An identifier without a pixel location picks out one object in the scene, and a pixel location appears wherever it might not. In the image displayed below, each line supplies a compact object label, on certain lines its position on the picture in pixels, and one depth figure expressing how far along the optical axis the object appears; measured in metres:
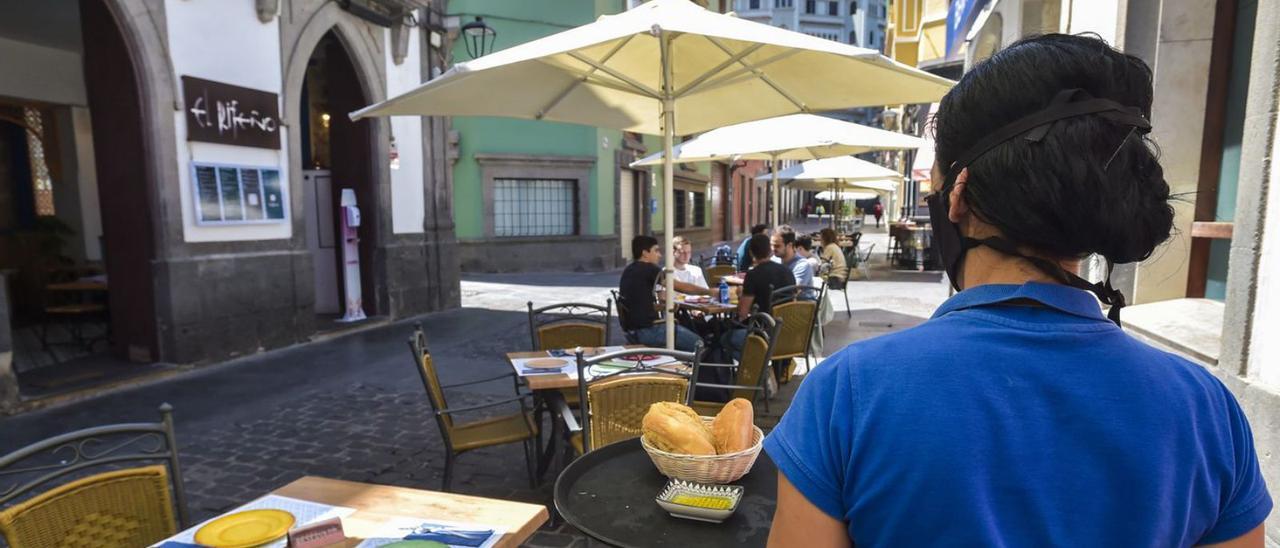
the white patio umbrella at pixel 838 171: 12.28
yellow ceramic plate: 1.74
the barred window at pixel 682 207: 23.51
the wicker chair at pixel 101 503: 1.86
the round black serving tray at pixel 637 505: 1.80
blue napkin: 1.77
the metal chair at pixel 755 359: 3.97
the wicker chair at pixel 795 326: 5.48
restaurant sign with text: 6.79
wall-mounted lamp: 10.47
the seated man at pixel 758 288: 5.75
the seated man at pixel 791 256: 6.97
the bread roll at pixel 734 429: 2.06
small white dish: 1.84
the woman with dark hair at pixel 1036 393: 0.78
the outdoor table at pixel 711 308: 5.85
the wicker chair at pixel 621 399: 3.00
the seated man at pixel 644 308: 5.68
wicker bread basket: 2.00
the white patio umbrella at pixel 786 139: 8.01
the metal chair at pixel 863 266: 14.87
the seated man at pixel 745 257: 9.07
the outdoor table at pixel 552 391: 3.57
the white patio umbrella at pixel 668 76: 3.50
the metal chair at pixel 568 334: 4.82
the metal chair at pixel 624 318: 5.75
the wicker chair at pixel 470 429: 3.59
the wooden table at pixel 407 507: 1.88
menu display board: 6.91
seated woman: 9.19
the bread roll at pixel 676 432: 2.03
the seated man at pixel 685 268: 7.44
